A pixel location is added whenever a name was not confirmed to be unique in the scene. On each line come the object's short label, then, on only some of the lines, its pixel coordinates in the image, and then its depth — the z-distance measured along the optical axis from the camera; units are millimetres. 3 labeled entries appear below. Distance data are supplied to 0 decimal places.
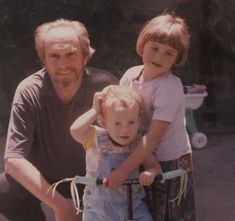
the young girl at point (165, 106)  2301
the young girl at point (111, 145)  2229
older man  2570
